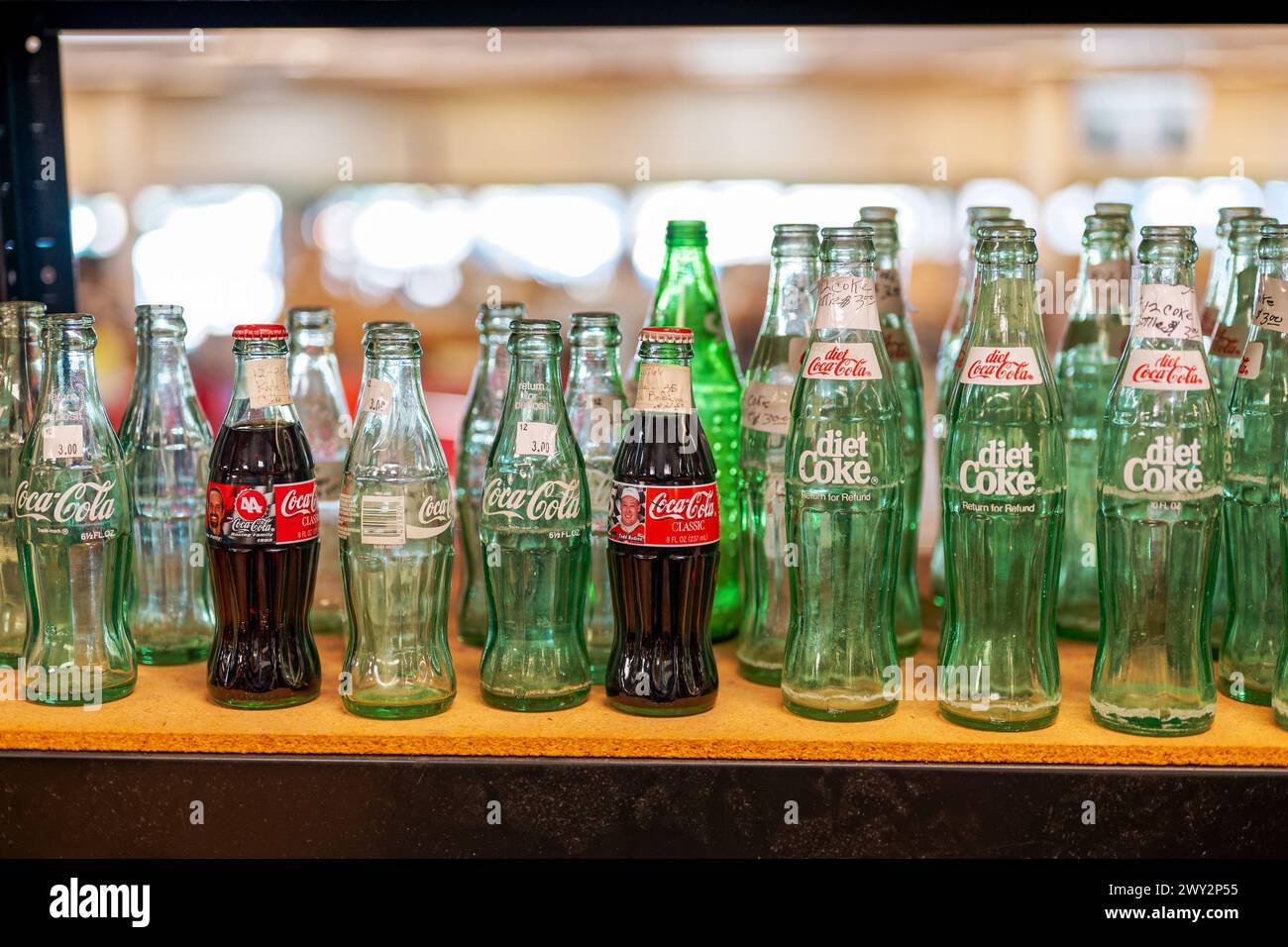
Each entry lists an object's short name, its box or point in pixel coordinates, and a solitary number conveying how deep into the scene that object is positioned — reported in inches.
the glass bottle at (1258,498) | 52.9
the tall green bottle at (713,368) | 62.7
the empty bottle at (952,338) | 64.7
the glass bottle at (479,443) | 62.1
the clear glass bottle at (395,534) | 52.4
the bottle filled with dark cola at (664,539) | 51.0
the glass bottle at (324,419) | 64.6
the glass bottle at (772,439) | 58.1
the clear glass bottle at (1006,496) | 50.0
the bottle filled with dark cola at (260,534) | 52.2
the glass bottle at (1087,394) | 62.1
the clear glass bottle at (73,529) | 53.5
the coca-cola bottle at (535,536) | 52.6
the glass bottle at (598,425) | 58.9
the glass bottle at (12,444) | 57.8
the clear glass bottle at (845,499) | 51.6
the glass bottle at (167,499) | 59.9
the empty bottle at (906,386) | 61.7
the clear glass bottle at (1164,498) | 49.2
